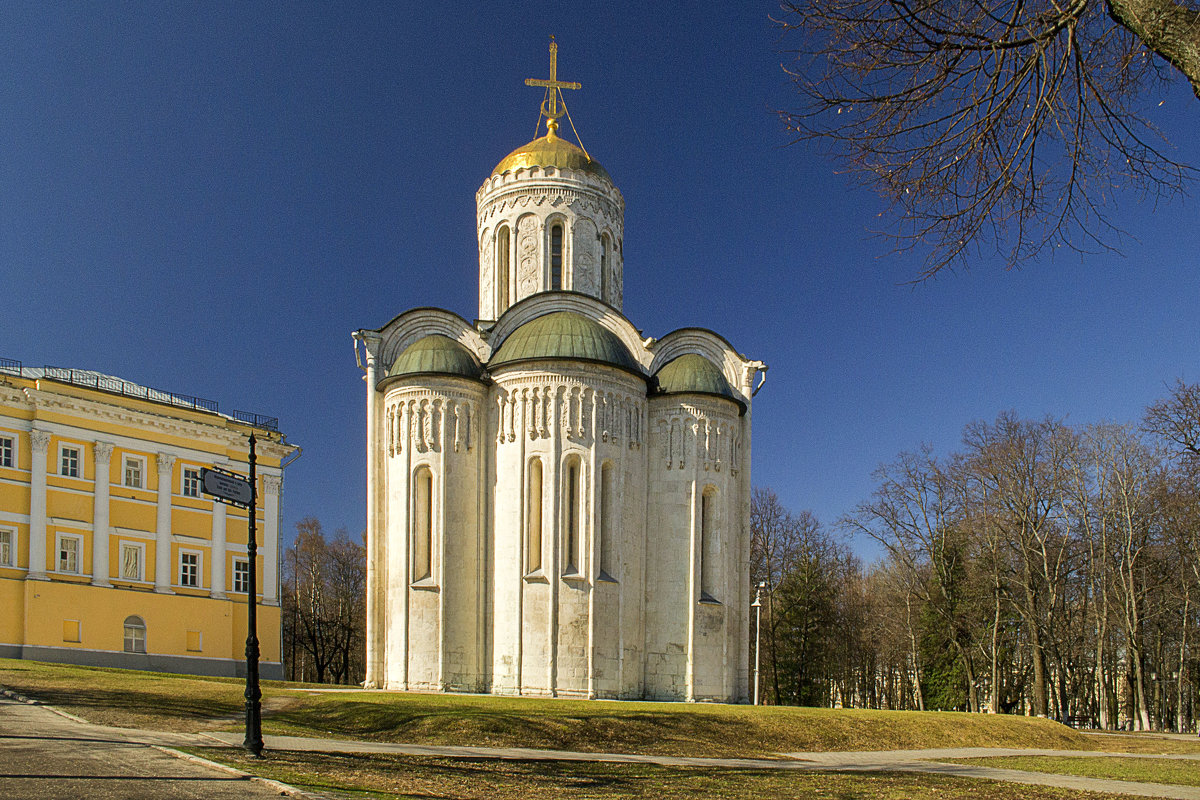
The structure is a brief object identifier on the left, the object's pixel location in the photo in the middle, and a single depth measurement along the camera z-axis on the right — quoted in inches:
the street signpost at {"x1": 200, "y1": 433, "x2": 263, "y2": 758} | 519.2
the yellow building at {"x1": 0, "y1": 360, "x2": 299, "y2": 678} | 1430.9
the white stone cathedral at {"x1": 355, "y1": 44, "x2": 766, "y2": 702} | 1126.4
